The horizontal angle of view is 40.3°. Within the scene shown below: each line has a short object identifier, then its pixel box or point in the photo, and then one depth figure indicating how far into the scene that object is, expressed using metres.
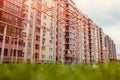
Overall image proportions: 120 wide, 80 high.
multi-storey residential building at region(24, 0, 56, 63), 31.92
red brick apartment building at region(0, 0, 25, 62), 22.01
